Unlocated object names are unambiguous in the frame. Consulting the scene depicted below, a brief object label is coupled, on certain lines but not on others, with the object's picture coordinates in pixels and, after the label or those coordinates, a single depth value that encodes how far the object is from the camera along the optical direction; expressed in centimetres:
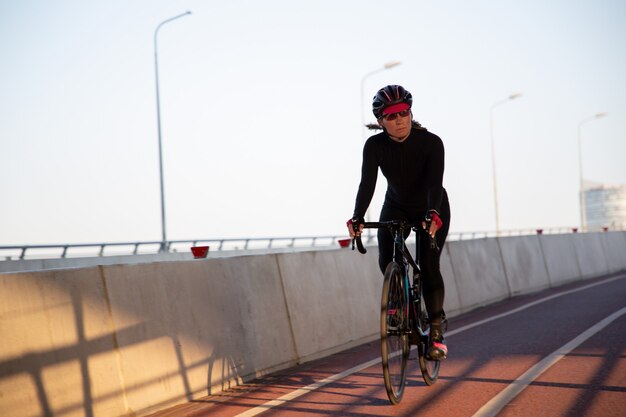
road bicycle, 650
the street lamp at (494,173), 5185
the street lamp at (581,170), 5903
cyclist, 688
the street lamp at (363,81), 4016
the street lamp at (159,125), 3438
